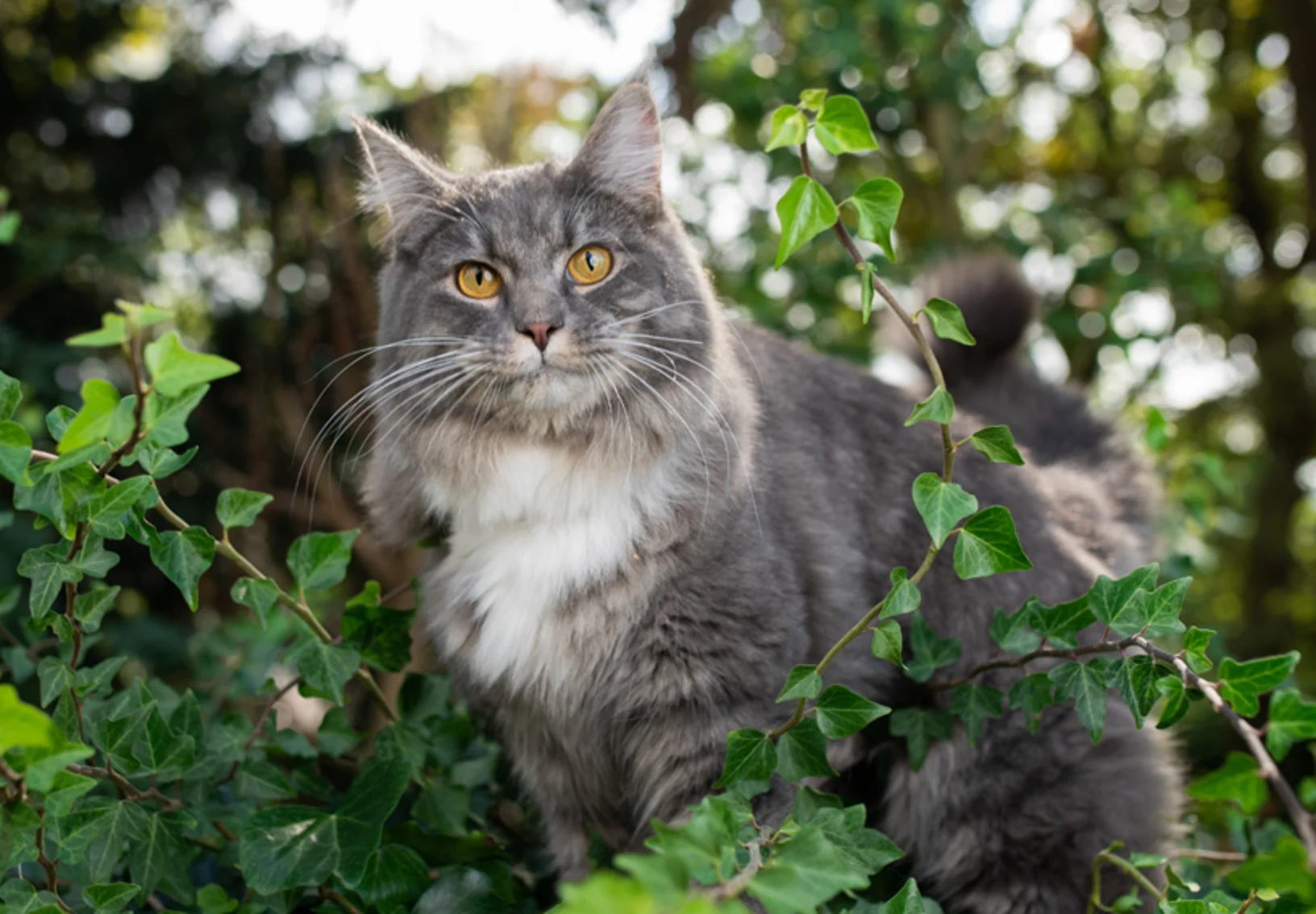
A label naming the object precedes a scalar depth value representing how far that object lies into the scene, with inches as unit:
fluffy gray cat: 28.7
